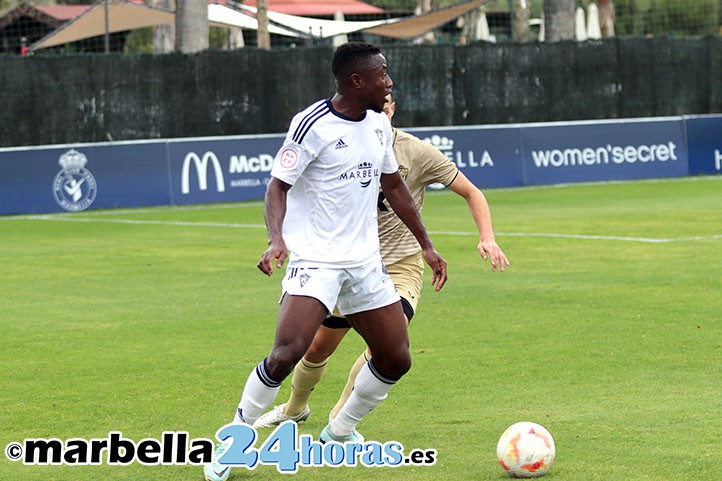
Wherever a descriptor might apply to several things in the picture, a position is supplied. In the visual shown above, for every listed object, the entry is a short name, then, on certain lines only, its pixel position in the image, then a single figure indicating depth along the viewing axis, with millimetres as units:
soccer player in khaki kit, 7773
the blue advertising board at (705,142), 30266
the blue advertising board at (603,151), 28547
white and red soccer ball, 6512
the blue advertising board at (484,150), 27625
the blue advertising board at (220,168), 25250
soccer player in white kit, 6578
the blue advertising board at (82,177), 24047
